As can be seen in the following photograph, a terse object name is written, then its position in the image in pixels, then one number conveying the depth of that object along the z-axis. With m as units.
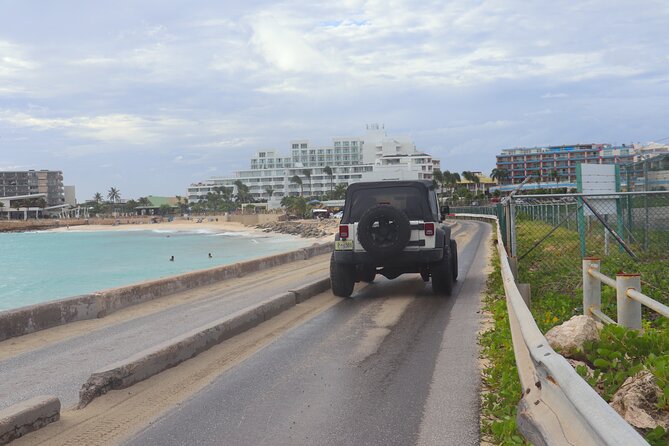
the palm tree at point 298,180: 173.25
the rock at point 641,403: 3.88
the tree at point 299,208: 137.12
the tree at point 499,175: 147.12
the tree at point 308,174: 176.00
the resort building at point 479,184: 156.21
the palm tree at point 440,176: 134.29
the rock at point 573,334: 5.77
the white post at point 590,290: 7.39
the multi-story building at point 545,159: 160.25
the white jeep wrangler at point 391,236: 11.95
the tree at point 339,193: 156.84
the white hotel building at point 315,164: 163.20
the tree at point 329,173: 172.75
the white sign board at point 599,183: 12.91
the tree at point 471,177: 156.62
